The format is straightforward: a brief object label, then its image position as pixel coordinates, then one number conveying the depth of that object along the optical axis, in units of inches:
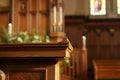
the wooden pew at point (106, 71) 260.5
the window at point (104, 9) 360.5
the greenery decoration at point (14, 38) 97.9
